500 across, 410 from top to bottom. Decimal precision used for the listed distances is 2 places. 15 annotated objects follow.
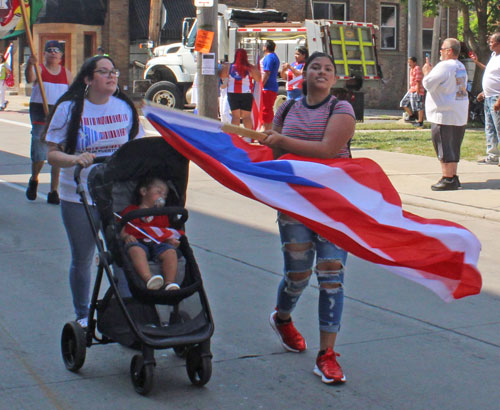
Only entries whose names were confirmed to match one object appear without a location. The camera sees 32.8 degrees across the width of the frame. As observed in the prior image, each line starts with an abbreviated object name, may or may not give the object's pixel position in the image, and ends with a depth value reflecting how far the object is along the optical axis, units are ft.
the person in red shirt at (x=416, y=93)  74.95
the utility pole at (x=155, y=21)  101.09
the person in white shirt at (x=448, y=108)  37.17
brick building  115.96
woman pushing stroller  16.44
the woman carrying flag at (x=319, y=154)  15.56
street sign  52.80
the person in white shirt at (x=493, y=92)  42.39
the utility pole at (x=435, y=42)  101.96
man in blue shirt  55.98
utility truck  75.82
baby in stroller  14.78
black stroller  14.58
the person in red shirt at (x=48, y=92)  33.04
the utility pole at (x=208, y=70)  53.88
